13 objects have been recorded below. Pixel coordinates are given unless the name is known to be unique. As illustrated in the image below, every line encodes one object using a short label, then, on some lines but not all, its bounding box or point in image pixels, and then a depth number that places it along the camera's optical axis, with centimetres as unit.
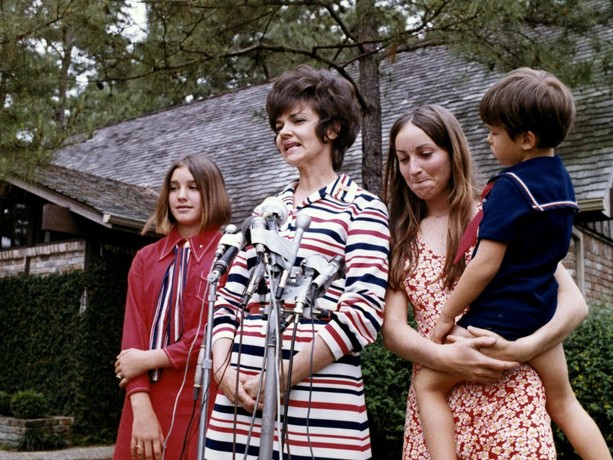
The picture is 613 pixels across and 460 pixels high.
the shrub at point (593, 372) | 548
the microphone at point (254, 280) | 191
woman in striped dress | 212
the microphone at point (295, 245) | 186
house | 902
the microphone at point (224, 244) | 214
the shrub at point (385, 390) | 616
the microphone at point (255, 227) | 187
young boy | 205
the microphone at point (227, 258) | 206
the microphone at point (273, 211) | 197
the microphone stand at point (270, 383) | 176
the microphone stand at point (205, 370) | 215
